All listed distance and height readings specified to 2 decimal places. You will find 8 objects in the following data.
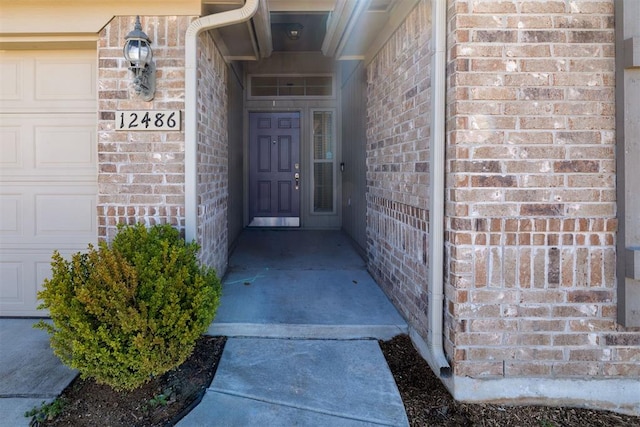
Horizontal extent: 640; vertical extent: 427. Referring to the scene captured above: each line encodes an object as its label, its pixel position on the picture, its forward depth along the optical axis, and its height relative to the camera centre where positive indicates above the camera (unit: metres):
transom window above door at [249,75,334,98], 6.73 +1.87
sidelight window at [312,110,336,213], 6.82 +0.62
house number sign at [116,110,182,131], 2.85 +0.55
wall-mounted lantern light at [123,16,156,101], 2.60 +0.91
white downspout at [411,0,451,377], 2.29 +0.05
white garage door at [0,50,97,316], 3.17 +0.27
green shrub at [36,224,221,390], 1.97 -0.59
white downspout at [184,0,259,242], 2.81 +0.71
